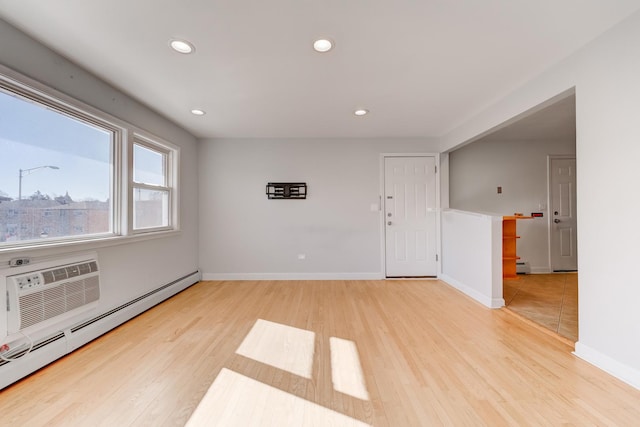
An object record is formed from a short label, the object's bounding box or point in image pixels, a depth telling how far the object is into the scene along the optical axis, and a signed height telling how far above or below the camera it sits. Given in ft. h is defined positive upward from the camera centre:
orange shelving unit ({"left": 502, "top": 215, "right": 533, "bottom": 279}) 10.54 -1.46
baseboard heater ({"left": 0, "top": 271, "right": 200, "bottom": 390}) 5.47 -3.26
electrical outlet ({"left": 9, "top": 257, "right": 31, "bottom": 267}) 5.54 -1.06
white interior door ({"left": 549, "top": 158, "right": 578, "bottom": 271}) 14.75 +0.04
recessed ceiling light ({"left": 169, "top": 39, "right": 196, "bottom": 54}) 5.98 +4.01
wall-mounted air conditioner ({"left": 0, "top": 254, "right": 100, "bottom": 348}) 5.44 -1.95
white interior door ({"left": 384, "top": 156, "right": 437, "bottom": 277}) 13.94 +0.04
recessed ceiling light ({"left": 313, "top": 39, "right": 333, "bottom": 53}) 5.93 +4.00
